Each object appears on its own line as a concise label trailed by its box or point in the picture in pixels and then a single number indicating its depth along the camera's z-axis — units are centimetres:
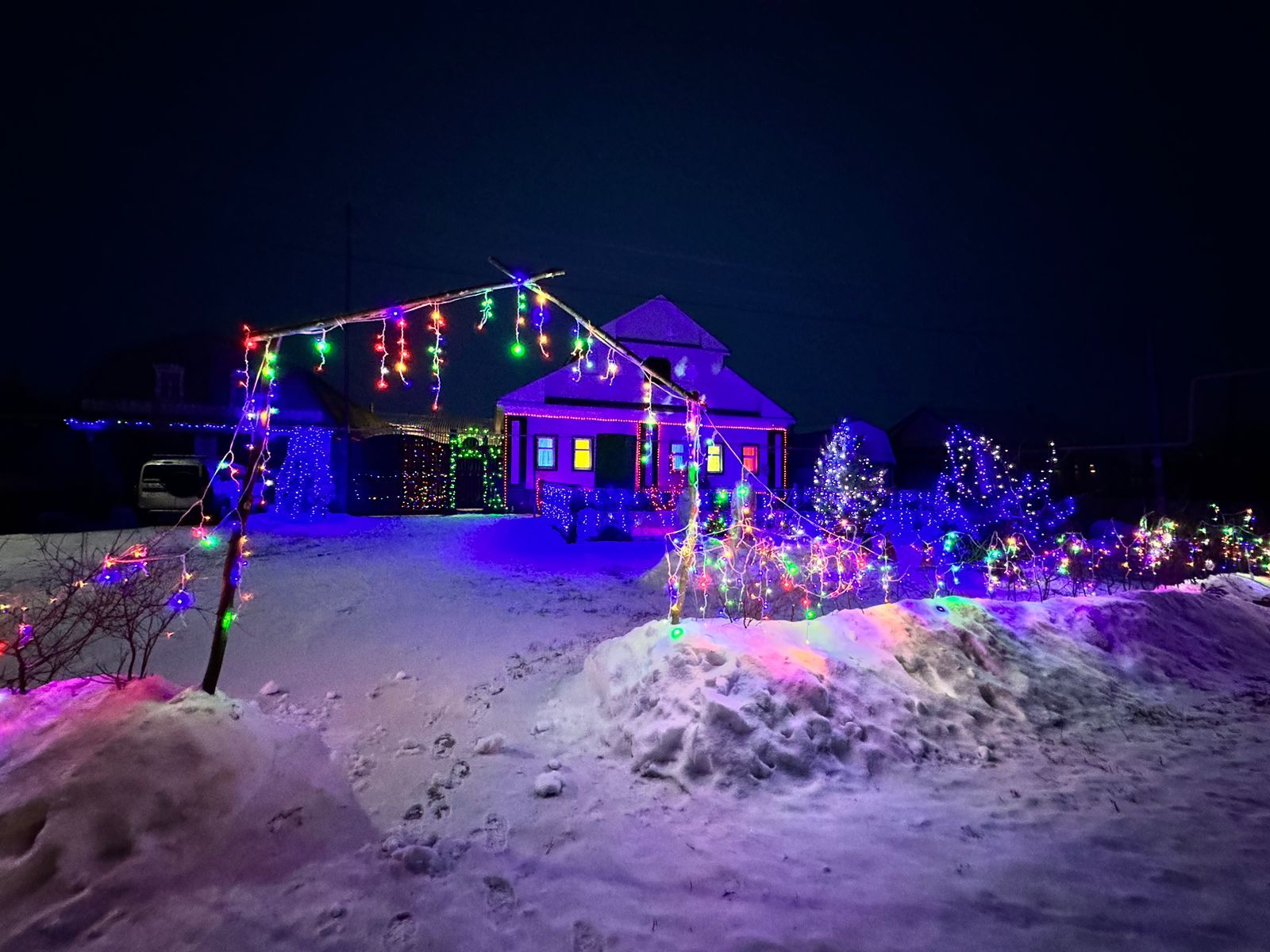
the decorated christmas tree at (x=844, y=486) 1656
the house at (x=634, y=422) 2042
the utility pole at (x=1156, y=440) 1603
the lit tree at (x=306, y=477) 1797
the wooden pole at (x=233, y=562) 411
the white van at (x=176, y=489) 1479
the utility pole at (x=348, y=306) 1833
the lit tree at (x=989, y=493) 1514
